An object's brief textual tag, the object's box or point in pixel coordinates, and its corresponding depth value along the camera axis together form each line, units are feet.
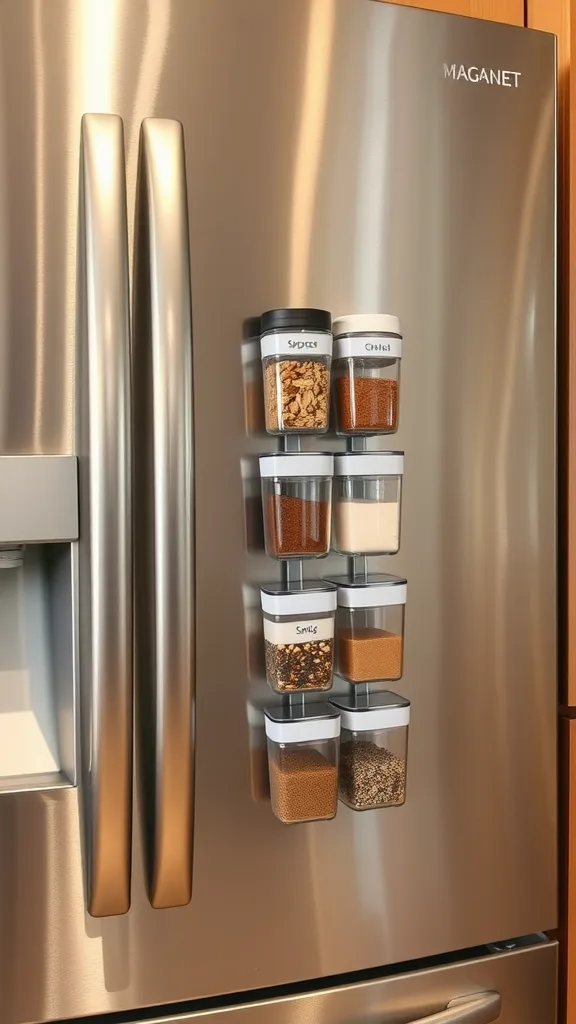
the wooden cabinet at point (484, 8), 2.94
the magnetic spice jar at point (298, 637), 2.46
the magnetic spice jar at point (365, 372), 2.53
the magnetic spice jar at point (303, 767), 2.49
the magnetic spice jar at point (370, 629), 2.58
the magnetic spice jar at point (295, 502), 2.44
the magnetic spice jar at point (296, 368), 2.41
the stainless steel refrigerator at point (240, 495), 2.22
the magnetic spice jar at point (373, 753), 2.59
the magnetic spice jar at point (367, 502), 2.55
